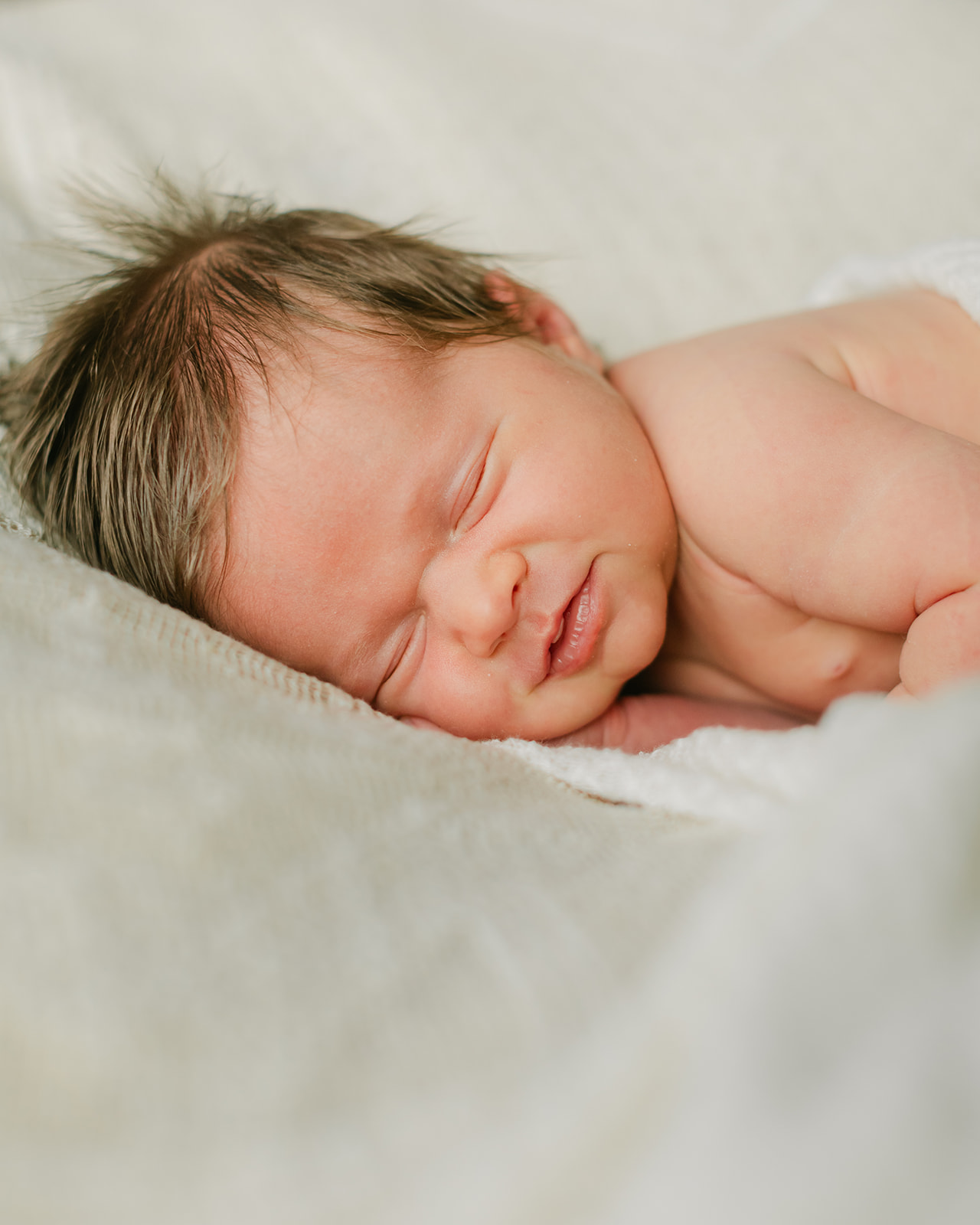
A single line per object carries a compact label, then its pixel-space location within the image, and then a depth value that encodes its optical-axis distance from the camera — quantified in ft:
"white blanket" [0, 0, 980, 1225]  0.83
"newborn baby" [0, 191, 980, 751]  1.37
